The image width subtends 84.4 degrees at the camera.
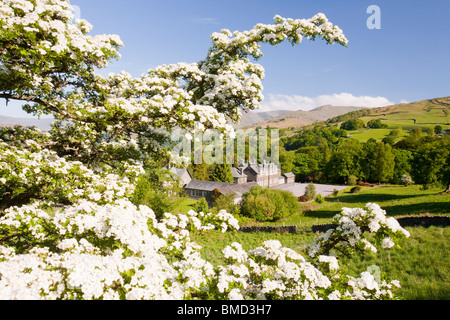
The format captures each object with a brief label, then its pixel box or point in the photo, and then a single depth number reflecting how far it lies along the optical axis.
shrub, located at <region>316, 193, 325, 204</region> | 67.42
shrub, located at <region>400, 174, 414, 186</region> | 80.37
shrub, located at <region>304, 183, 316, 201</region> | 69.31
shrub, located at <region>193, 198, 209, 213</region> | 53.66
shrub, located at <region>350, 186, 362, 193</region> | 75.56
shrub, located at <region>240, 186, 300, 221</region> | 52.72
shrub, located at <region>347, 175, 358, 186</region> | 90.12
